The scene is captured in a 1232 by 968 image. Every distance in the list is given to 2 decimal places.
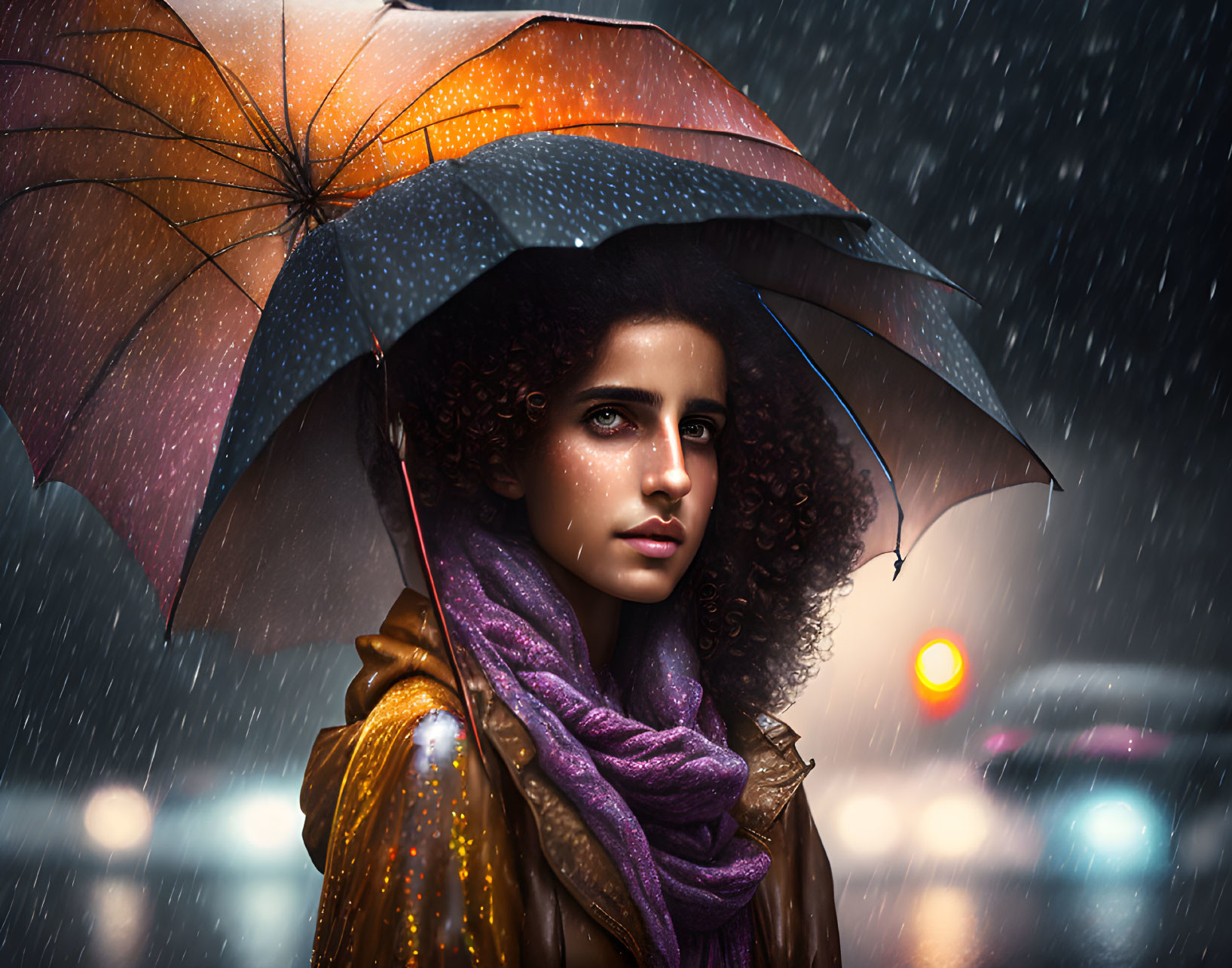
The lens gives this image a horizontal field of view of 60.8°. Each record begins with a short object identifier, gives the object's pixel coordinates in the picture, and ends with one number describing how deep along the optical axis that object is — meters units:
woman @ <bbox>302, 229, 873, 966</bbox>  1.33
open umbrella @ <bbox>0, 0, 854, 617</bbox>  1.88
